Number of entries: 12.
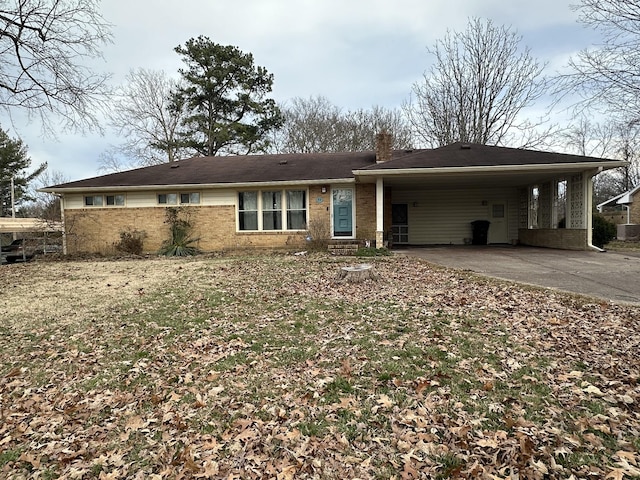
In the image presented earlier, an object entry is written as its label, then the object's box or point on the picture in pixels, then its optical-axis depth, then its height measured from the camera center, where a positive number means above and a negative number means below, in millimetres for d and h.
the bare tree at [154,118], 28234 +8213
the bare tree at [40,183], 34719 +4297
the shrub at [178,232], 15008 -301
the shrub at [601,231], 14812 -479
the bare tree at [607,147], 10266 +4797
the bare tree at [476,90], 23594 +8793
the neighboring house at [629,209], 26734 +709
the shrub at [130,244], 15281 -767
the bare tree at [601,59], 7641 +3361
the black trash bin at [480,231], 16391 -454
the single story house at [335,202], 13523 +862
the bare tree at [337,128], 28156 +7288
